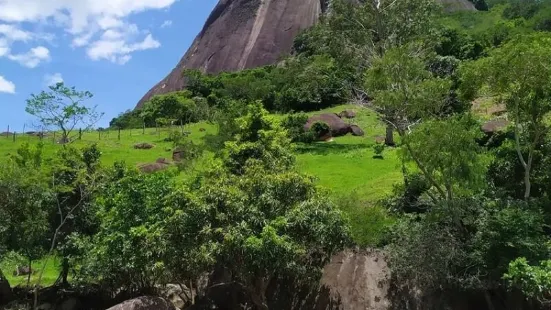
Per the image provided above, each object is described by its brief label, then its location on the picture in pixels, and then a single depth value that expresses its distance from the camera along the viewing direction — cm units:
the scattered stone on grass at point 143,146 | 4546
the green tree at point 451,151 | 1642
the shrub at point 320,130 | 4272
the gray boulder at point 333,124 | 4369
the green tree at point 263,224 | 1498
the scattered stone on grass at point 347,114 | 5022
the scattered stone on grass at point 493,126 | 3002
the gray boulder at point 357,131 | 4403
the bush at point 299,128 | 4128
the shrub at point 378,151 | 3435
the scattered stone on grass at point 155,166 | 3553
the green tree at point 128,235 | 1758
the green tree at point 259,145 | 1805
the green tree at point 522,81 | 1582
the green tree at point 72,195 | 2069
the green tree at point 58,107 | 2955
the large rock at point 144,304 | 1750
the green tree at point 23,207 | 1952
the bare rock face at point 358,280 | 1867
